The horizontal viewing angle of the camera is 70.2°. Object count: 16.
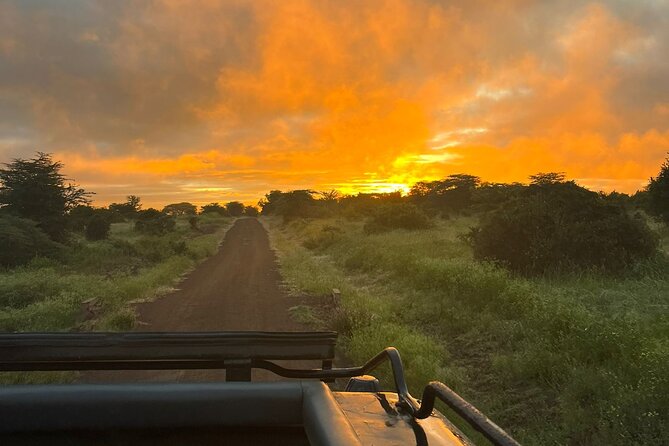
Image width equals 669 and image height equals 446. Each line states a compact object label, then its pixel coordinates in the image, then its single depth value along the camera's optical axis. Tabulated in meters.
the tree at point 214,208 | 125.08
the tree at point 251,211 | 130.00
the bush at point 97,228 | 30.82
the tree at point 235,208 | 131.62
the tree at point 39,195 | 23.29
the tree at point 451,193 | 51.47
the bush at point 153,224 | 37.86
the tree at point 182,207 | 113.12
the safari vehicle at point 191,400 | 2.04
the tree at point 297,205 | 62.50
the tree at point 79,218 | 25.19
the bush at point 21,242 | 17.73
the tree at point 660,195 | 20.33
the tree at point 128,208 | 63.90
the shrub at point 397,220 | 28.20
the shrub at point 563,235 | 11.81
